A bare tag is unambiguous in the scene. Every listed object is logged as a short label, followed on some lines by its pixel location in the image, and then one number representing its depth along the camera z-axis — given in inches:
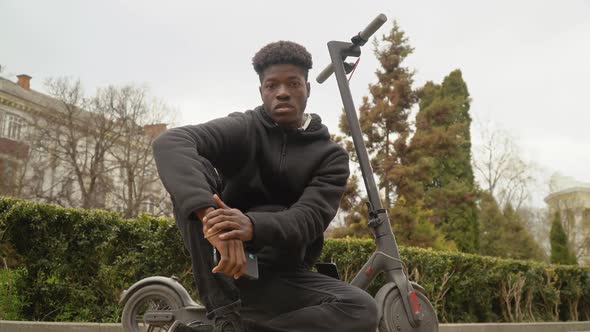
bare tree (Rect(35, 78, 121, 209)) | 1129.4
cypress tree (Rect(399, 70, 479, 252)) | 577.3
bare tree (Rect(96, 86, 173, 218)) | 1159.0
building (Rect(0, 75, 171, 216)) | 1083.9
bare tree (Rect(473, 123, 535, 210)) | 1330.0
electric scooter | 95.5
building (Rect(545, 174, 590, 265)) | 1325.0
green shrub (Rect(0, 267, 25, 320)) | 167.5
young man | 74.2
